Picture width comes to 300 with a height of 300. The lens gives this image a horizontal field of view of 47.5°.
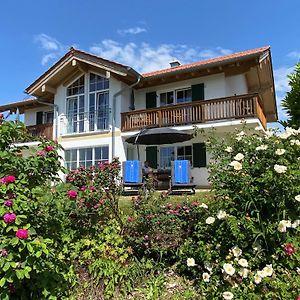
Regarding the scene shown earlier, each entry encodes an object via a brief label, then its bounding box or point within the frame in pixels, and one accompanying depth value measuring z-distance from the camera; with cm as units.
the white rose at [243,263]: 411
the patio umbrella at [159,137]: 1329
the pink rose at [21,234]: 353
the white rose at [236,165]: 449
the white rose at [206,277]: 441
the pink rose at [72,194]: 436
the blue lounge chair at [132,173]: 1283
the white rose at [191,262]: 467
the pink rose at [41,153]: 436
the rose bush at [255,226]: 416
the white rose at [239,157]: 462
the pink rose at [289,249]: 419
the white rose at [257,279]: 404
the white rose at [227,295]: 396
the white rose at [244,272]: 412
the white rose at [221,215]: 441
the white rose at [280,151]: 439
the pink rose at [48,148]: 445
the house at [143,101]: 1525
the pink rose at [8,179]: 388
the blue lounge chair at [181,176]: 1238
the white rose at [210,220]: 454
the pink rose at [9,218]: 360
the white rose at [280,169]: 418
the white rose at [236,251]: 429
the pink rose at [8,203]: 373
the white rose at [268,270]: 407
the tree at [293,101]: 799
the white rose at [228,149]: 496
